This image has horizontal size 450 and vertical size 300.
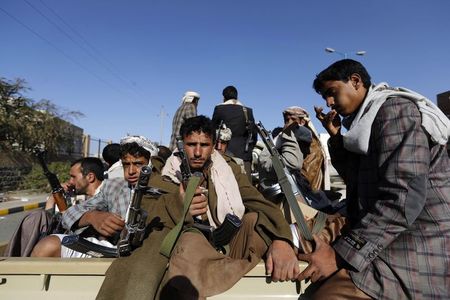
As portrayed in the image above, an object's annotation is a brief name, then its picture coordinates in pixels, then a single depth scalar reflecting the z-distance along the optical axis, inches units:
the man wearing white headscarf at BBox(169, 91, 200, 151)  199.0
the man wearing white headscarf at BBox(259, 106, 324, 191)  139.3
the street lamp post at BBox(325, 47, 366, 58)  755.2
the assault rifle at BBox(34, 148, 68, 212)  109.9
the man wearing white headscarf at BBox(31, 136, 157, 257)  87.4
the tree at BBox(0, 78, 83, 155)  604.4
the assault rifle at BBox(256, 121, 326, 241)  79.1
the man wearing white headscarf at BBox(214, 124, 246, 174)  160.9
